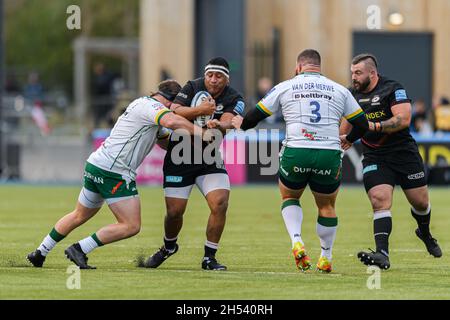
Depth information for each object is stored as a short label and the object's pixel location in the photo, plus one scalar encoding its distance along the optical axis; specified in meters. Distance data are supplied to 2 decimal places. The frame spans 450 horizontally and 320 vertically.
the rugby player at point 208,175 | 13.41
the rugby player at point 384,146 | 13.75
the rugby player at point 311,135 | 12.87
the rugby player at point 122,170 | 12.91
